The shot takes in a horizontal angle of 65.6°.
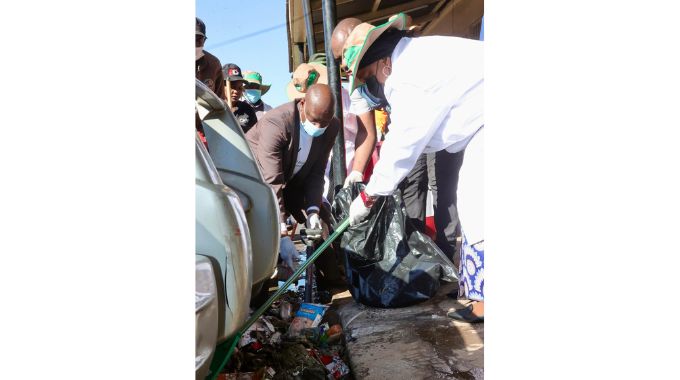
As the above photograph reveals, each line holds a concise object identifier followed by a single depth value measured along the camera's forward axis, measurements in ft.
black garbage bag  9.45
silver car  3.55
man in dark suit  9.80
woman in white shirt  6.89
